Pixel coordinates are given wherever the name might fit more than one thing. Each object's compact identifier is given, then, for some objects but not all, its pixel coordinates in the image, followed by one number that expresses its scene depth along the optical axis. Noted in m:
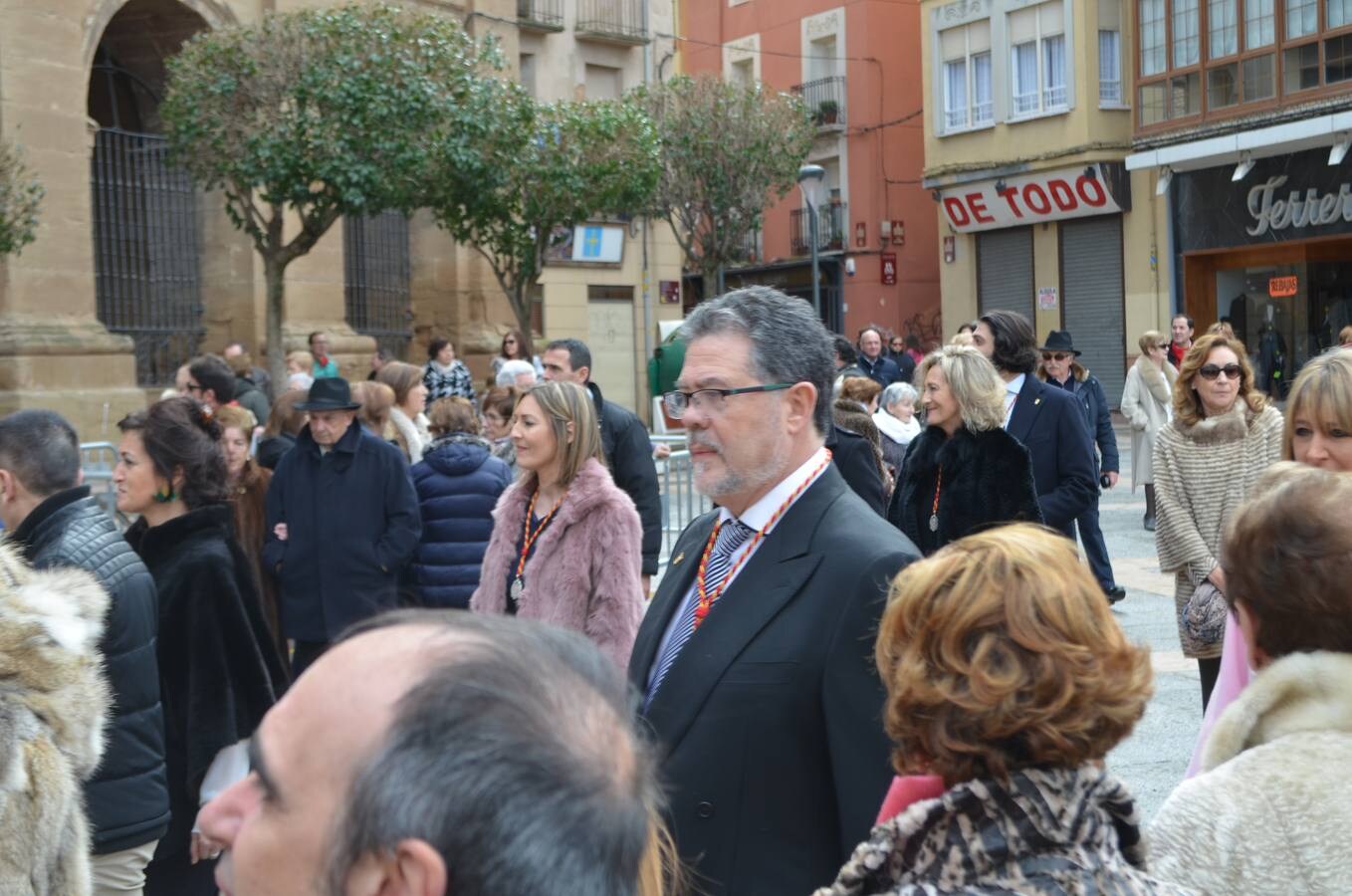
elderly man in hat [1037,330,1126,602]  11.55
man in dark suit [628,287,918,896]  2.92
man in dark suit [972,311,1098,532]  7.50
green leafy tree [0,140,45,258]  15.56
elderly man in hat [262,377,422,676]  7.47
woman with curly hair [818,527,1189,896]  2.04
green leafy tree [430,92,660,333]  20.88
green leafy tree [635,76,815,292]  32.78
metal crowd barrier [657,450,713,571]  12.25
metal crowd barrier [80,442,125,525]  10.93
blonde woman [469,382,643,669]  5.64
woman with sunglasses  6.46
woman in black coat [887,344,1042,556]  6.54
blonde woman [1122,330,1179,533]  14.05
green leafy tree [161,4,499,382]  18.44
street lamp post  22.83
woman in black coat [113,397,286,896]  4.95
